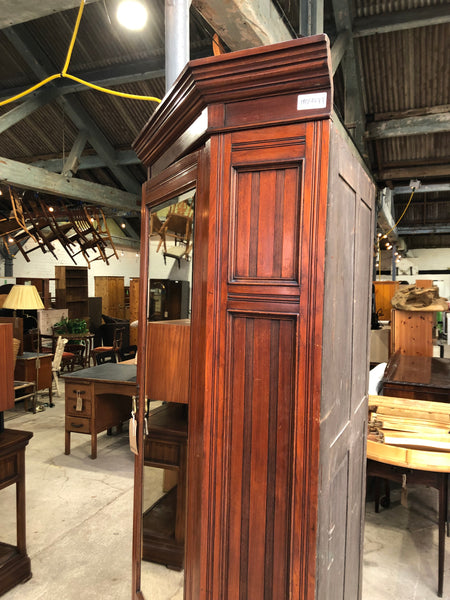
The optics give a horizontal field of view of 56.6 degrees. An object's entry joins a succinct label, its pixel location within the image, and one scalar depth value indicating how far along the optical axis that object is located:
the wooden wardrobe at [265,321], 1.06
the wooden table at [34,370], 5.97
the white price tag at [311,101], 1.05
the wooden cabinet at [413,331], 4.87
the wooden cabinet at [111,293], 13.08
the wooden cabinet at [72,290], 10.88
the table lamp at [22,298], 5.49
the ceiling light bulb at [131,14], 2.77
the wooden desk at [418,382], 3.64
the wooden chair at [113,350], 6.30
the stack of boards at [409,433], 2.39
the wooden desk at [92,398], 4.27
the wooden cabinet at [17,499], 2.38
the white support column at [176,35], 2.07
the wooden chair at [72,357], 7.47
